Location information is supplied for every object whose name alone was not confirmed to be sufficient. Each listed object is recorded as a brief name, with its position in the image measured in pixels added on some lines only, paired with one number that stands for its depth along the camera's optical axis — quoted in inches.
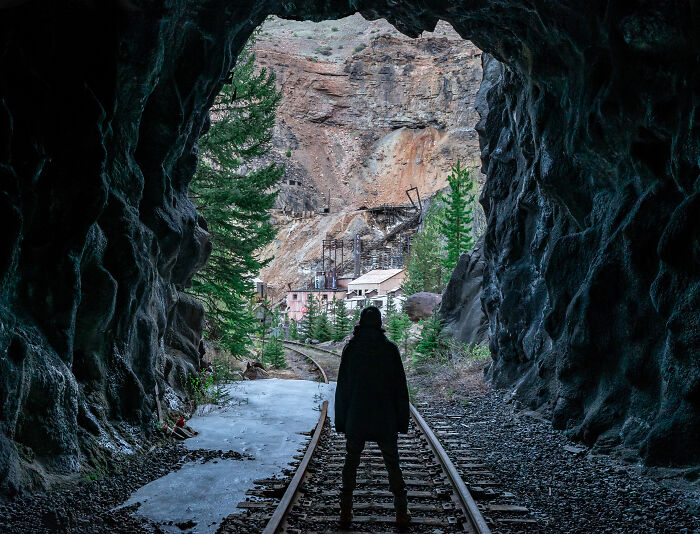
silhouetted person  188.2
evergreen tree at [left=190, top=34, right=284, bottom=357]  662.5
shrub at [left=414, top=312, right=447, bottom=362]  781.3
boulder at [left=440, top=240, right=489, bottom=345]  816.3
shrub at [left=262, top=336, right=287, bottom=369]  904.3
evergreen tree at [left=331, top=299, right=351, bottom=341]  1385.3
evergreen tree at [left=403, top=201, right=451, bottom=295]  1480.6
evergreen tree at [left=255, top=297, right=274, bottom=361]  961.1
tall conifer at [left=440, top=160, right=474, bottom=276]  1409.9
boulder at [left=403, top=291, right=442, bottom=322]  1222.3
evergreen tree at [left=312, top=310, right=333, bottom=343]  1427.2
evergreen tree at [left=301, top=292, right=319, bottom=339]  1454.2
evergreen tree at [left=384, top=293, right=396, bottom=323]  1161.9
